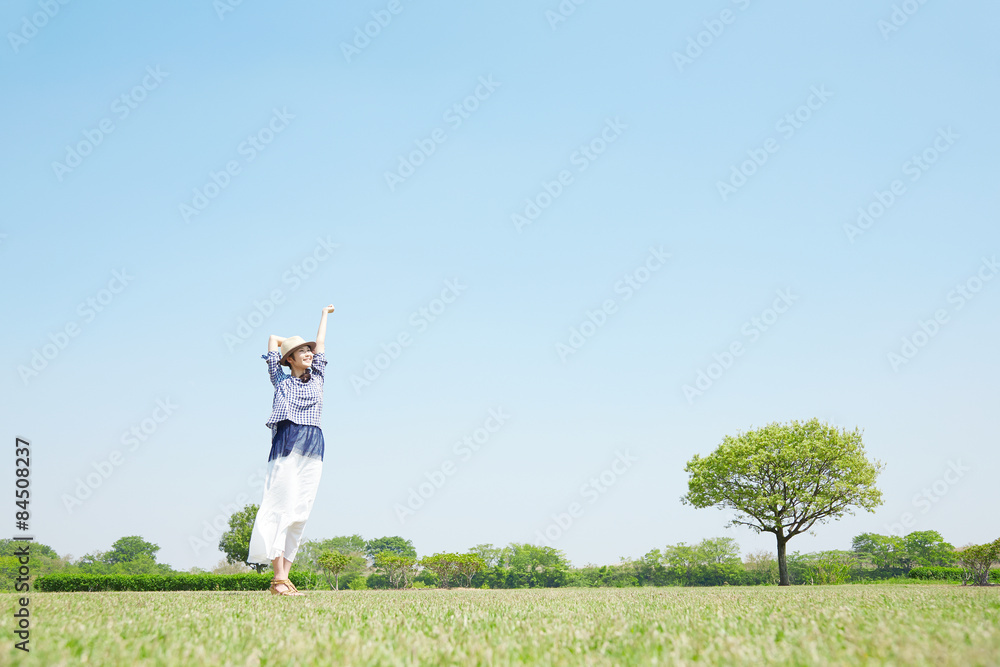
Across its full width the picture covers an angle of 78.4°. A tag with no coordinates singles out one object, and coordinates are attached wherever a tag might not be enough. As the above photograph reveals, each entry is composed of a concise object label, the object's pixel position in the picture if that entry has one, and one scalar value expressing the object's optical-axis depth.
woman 7.98
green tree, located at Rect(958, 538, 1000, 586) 21.40
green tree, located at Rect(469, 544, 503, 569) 44.51
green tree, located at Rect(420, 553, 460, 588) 31.27
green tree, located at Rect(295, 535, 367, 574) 60.72
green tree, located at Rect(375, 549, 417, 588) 32.53
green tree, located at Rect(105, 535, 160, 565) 54.83
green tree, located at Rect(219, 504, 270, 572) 33.44
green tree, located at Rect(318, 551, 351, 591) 33.16
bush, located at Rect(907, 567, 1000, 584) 29.39
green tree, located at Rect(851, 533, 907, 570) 49.05
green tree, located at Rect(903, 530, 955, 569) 47.00
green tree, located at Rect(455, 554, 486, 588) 31.37
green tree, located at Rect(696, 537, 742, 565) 42.80
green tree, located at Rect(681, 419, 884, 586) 29.17
